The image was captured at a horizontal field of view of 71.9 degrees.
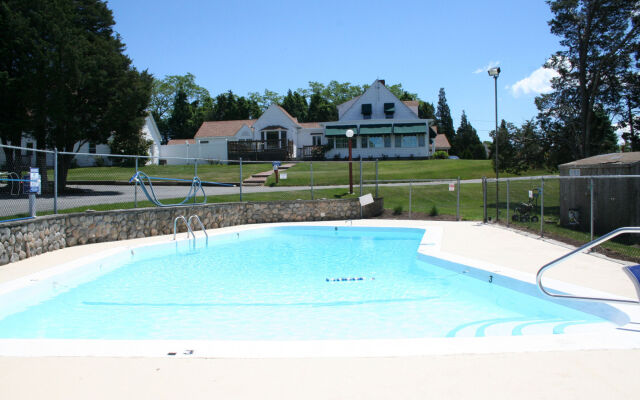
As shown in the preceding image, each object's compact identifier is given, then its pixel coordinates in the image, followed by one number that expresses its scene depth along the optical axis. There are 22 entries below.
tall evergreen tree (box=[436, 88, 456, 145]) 80.33
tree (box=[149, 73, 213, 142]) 79.65
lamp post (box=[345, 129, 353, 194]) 19.00
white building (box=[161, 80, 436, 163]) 39.97
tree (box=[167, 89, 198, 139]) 66.25
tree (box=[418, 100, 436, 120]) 70.67
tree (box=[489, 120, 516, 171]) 25.73
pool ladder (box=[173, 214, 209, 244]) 12.26
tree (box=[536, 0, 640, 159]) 24.06
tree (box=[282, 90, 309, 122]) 68.12
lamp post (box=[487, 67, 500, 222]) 15.42
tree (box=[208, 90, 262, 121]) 63.22
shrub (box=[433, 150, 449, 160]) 44.25
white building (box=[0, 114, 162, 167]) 34.20
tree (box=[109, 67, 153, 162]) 21.80
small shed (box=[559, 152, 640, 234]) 11.41
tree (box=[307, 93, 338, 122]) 64.88
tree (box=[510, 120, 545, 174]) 25.56
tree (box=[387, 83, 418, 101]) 82.87
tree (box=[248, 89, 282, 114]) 87.12
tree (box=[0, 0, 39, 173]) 18.95
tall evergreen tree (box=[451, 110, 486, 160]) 61.09
